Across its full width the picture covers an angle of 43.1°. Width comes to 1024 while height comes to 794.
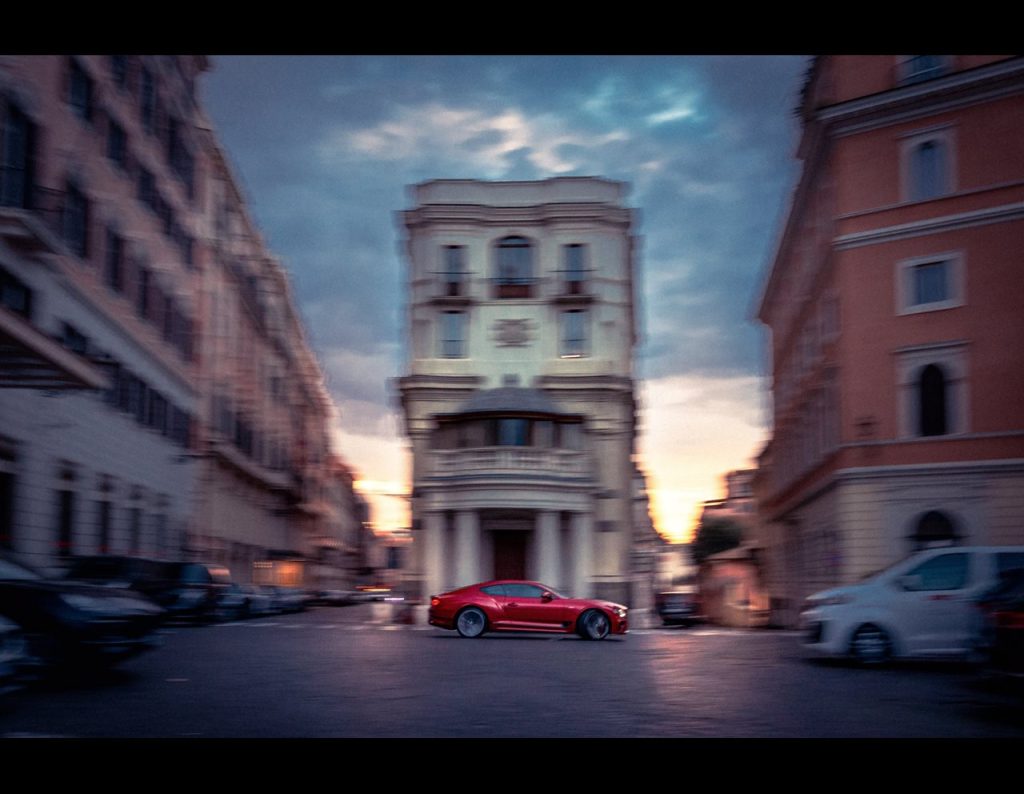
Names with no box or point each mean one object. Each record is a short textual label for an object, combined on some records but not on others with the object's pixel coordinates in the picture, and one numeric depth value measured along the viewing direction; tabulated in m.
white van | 16.31
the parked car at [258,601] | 28.41
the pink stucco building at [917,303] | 25.11
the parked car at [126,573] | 18.73
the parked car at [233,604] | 25.35
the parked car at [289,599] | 32.50
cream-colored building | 36.00
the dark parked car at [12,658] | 10.88
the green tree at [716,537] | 85.69
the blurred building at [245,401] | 28.05
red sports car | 24.00
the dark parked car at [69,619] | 12.23
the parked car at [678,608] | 33.50
